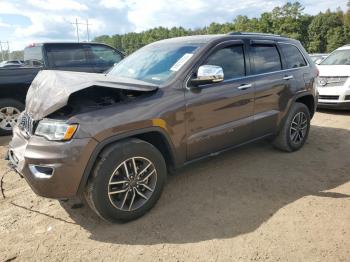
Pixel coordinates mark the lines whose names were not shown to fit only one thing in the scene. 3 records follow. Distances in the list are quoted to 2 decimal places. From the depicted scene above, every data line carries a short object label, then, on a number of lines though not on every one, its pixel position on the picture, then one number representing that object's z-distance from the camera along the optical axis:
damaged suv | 2.95
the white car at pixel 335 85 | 7.91
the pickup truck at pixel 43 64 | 6.51
